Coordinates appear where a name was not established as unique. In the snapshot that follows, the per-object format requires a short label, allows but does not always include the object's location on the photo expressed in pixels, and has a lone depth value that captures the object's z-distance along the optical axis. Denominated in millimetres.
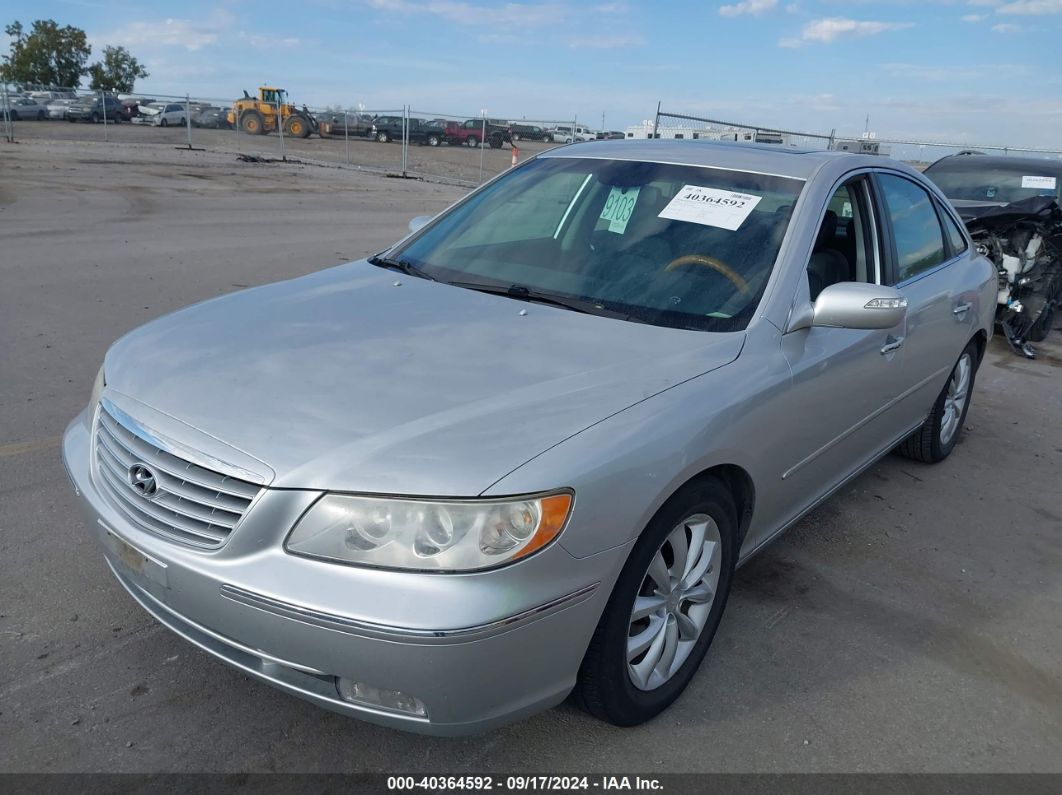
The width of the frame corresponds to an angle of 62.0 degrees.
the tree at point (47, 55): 68812
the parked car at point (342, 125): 34156
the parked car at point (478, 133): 27922
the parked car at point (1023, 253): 8008
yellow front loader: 35500
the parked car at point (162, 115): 38969
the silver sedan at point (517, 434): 2088
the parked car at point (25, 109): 32156
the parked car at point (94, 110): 36656
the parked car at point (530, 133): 27125
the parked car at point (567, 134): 25466
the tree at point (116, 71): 72875
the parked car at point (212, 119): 34294
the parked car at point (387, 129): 32438
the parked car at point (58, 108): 35059
